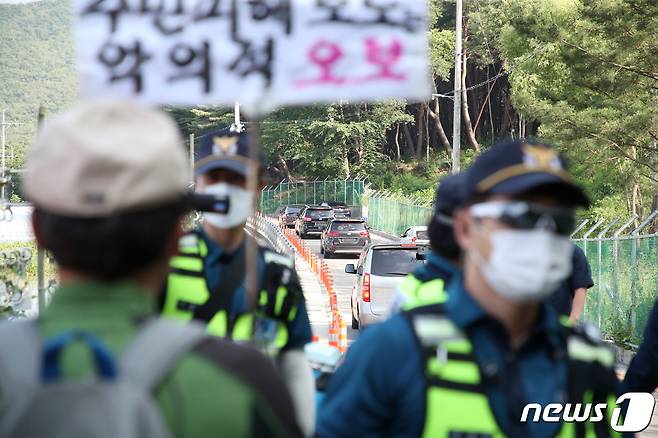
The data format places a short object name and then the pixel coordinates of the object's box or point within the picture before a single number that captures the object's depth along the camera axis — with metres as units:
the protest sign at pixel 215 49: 3.97
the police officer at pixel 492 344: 3.08
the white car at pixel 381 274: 19.00
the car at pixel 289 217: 75.62
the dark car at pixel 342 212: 66.00
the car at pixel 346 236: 46.53
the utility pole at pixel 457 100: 41.09
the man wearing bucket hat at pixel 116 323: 2.02
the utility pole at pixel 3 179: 11.07
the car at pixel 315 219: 61.28
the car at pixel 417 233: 41.09
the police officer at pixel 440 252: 5.60
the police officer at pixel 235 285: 4.69
